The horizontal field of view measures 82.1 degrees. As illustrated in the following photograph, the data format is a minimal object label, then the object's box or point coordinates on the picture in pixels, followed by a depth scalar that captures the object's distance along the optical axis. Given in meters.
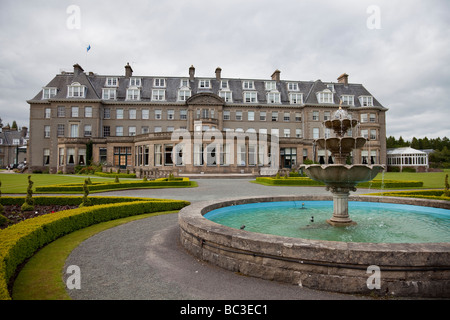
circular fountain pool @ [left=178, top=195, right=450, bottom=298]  4.14
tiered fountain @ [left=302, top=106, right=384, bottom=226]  7.50
